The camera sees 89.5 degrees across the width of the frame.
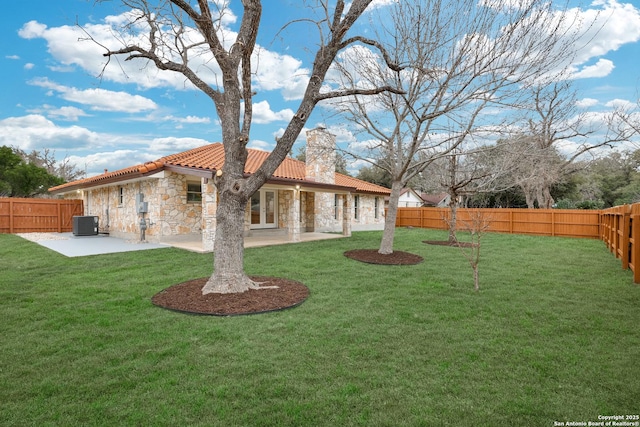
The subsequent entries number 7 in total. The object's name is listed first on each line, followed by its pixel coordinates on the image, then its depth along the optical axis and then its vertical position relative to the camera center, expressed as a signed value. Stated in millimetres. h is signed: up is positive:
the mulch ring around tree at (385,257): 8491 -1340
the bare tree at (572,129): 9039 +2634
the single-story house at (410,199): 40584 +1410
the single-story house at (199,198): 10945 +509
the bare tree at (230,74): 5250 +2276
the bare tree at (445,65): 7195 +3544
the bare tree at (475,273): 5805 -1175
